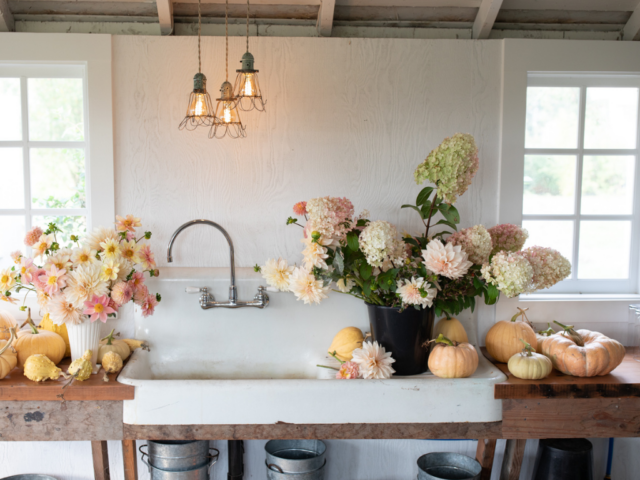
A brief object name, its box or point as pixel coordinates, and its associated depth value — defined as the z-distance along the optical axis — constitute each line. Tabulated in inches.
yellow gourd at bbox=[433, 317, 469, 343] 73.5
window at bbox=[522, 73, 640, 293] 84.0
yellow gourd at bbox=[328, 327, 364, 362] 73.7
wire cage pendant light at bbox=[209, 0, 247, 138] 69.8
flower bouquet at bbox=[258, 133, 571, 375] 62.2
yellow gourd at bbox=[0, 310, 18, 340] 71.1
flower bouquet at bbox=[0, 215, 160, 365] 62.7
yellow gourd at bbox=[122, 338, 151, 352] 75.3
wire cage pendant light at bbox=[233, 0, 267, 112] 67.2
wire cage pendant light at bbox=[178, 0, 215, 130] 70.1
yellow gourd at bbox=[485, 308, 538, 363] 72.0
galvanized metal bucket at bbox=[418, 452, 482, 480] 79.1
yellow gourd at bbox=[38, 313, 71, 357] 72.9
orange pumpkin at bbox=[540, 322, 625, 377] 66.3
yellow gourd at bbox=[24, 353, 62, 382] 63.2
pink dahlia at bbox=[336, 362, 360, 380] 65.0
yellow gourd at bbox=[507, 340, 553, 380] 65.5
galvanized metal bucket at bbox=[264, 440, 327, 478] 74.8
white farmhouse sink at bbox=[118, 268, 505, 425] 78.4
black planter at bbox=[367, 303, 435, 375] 67.6
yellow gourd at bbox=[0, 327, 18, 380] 63.6
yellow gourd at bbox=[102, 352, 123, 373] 67.1
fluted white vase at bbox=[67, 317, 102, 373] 66.6
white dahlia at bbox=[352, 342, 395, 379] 64.5
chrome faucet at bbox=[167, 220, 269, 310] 77.6
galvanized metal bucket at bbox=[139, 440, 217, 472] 72.8
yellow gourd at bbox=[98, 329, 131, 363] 70.7
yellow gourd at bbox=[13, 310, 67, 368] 67.9
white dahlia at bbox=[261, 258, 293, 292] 68.1
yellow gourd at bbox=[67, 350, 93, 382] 63.9
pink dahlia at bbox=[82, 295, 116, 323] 63.1
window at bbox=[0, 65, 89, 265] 80.7
